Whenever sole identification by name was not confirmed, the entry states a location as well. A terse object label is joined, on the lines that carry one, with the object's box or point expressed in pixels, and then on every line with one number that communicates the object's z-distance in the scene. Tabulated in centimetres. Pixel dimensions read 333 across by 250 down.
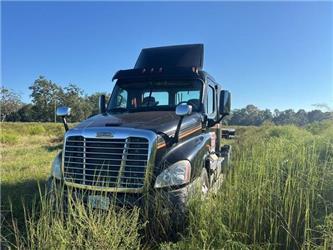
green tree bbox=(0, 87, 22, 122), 6825
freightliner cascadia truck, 398
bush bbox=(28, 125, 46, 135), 3889
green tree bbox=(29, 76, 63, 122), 7362
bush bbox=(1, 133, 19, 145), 2567
